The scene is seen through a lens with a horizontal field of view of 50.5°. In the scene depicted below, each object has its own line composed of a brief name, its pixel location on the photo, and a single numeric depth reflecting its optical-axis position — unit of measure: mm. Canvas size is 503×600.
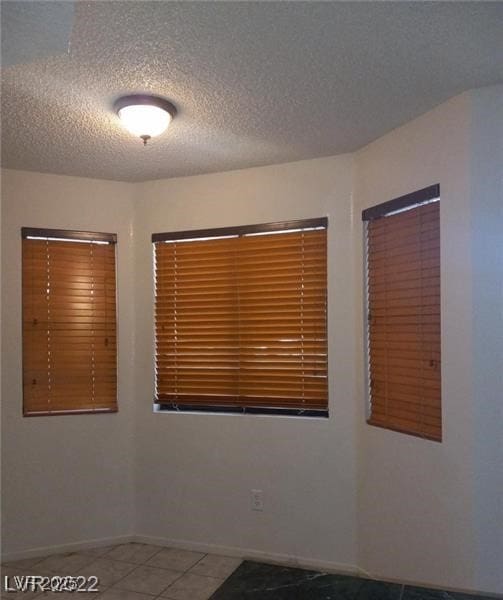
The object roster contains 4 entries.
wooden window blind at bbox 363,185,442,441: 2680
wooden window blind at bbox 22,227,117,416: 3596
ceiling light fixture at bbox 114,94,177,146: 2473
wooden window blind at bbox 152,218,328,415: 3395
